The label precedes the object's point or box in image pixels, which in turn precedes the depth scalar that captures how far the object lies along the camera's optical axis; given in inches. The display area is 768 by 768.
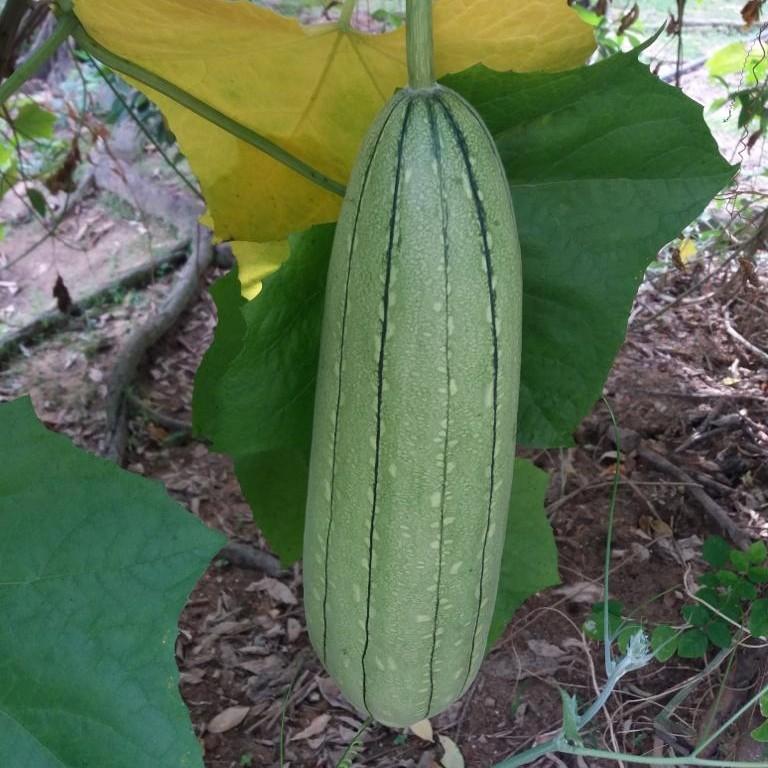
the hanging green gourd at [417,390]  25.6
